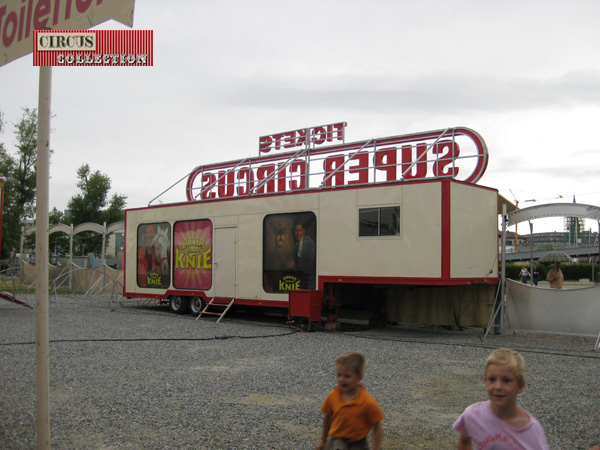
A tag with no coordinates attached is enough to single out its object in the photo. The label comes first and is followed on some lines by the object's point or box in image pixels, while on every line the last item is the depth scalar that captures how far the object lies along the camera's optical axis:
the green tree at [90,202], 55.50
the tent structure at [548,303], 12.18
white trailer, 12.50
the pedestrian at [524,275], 37.84
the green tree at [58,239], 56.96
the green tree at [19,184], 47.12
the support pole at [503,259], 12.98
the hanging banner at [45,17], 3.59
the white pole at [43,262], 4.05
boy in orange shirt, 3.44
